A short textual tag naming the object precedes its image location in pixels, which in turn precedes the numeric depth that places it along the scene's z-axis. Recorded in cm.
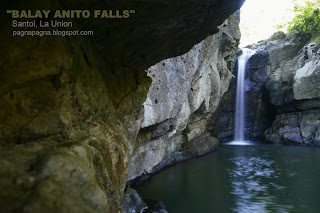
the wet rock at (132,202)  742
